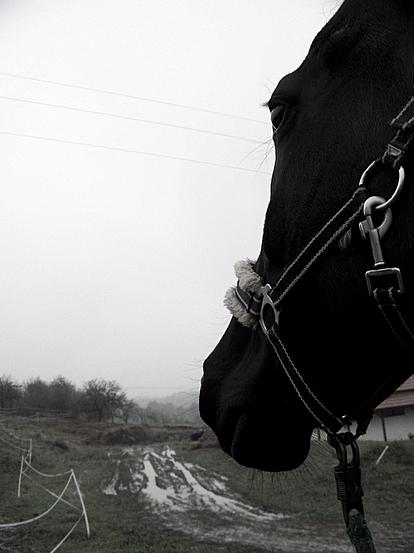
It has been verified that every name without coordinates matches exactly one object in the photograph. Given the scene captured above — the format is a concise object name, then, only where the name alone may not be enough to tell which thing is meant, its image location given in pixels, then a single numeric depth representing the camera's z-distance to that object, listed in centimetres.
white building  2220
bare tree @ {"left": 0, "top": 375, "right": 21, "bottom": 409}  6525
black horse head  124
